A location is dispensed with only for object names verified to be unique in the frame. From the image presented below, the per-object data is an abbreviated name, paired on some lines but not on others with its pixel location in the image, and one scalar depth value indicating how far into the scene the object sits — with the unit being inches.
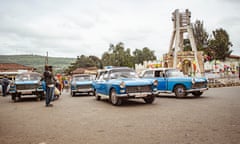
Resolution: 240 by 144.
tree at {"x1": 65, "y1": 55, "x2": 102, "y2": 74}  3767.2
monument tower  1330.0
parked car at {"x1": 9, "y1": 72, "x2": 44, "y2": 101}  487.9
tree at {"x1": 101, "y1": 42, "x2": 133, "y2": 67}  2398.5
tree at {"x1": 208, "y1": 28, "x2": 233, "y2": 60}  1785.2
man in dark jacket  391.9
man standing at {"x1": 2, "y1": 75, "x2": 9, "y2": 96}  750.3
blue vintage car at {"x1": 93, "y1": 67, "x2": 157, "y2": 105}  356.2
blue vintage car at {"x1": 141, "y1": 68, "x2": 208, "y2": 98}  459.4
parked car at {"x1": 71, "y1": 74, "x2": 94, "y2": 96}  616.4
